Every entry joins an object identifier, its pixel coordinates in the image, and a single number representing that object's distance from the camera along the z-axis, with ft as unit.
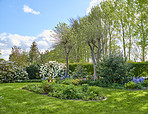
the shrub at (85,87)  16.48
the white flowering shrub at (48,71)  26.77
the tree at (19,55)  63.69
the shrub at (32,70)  38.03
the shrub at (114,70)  24.18
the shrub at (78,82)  25.43
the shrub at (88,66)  37.65
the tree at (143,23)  38.81
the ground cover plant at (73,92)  14.88
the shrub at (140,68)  32.26
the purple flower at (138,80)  23.84
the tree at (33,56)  87.36
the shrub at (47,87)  17.63
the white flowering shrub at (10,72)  31.73
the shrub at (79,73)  33.12
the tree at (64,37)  34.95
